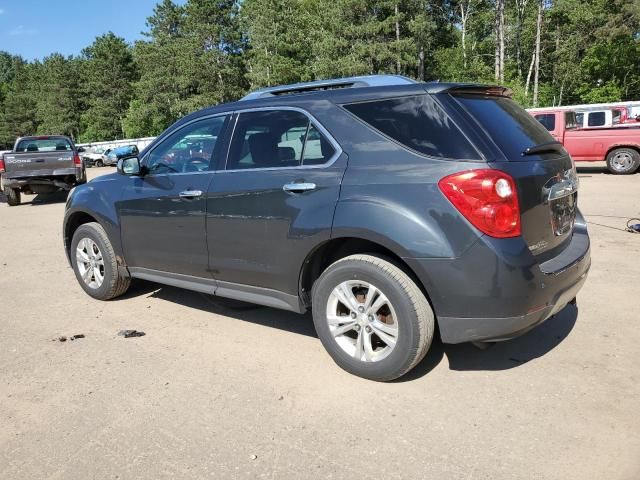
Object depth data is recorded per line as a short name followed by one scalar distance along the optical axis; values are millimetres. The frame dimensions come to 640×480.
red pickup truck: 14922
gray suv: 2916
